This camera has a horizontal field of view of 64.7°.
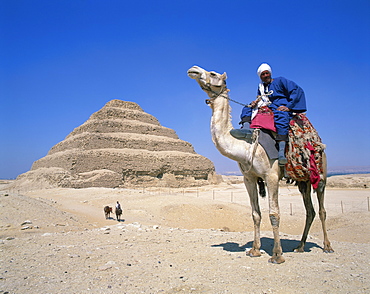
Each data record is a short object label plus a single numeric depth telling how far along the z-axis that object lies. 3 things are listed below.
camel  5.38
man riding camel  5.70
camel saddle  5.50
